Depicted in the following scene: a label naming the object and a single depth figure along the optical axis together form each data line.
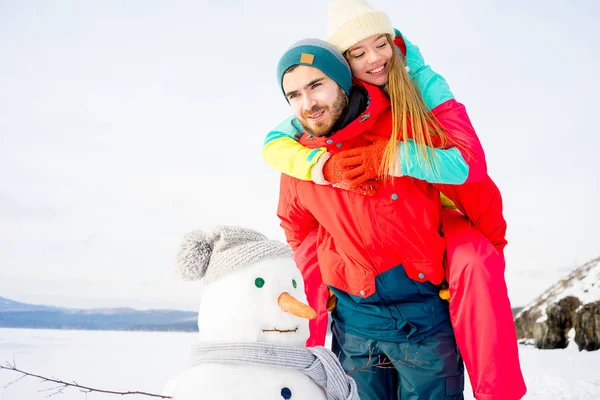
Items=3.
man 1.87
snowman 1.36
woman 1.80
